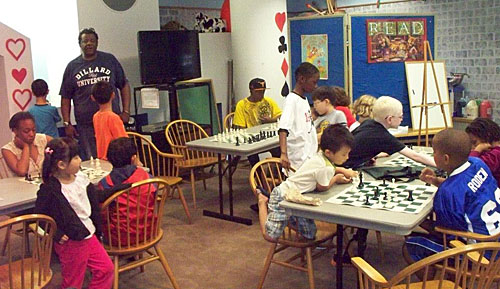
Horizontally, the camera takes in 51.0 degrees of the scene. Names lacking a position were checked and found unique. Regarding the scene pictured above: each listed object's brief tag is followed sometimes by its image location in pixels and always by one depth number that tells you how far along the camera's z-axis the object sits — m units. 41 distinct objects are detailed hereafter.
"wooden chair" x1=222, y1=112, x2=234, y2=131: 5.59
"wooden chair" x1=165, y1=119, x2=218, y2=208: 4.98
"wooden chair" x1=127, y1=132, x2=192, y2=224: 4.43
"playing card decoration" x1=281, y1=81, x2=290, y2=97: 6.45
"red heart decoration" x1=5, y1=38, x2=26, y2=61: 4.72
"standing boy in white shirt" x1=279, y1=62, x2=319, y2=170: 3.76
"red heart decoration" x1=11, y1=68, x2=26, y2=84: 4.79
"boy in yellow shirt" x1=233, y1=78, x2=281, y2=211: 5.24
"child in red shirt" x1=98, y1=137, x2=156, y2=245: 2.91
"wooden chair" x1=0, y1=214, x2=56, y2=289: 2.32
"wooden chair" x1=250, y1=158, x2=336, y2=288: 2.87
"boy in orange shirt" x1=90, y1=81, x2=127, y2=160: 3.83
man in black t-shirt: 4.67
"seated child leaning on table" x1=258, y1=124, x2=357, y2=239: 2.75
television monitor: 5.70
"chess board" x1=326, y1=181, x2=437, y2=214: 2.49
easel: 5.68
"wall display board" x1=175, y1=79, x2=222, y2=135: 6.54
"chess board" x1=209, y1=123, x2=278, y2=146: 4.39
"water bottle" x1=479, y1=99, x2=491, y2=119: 7.09
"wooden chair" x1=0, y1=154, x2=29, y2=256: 3.63
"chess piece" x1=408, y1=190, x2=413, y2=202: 2.59
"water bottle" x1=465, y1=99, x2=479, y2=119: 7.15
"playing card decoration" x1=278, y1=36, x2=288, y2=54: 6.27
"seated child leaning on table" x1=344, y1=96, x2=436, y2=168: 3.24
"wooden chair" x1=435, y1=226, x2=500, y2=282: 2.34
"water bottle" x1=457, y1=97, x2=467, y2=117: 7.34
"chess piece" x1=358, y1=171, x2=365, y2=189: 2.87
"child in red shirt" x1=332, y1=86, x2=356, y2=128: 4.67
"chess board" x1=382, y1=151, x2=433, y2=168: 3.37
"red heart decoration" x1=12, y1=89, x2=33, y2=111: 4.84
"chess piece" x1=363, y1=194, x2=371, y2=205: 2.53
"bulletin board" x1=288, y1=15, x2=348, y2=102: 5.94
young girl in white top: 2.55
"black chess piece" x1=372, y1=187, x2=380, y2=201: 2.61
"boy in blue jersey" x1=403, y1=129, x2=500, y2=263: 2.41
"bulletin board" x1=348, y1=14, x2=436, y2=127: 5.89
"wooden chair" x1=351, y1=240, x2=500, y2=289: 1.82
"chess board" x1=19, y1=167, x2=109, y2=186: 3.23
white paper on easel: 6.04
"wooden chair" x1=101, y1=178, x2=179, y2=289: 2.88
